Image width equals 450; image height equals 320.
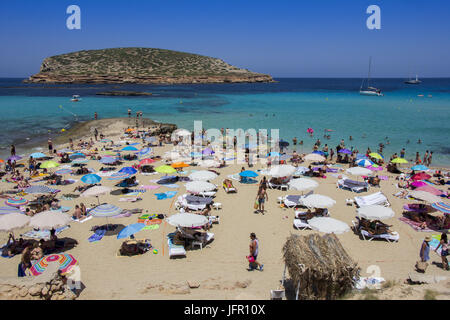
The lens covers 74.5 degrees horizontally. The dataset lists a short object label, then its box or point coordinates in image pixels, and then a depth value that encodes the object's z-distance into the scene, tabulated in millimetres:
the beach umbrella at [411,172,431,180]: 17375
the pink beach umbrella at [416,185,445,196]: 13711
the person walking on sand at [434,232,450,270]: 9355
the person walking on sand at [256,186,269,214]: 13258
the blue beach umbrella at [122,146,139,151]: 21391
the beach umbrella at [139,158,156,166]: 18725
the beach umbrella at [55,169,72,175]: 18231
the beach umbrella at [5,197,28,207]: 13763
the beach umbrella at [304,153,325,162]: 19516
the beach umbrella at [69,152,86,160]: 20656
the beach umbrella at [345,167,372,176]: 16375
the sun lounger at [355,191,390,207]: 13914
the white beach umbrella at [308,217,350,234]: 9984
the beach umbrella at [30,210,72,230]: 9992
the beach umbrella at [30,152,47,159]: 20000
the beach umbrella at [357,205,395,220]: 10953
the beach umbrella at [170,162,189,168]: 18312
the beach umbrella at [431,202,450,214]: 11949
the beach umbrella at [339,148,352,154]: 22378
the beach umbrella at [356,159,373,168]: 19392
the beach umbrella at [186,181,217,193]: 13706
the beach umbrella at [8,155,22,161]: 20344
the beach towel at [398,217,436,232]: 11891
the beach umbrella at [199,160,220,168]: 19806
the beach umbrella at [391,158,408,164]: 19716
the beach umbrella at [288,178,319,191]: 13912
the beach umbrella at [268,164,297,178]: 16266
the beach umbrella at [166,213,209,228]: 10250
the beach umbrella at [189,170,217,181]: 15102
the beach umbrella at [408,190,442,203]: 12419
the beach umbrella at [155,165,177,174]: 16531
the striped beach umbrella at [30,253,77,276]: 8573
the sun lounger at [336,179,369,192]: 16391
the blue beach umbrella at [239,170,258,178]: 16506
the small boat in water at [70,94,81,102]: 64062
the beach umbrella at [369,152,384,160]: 21109
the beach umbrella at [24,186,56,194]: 14135
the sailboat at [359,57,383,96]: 87075
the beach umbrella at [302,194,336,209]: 11964
